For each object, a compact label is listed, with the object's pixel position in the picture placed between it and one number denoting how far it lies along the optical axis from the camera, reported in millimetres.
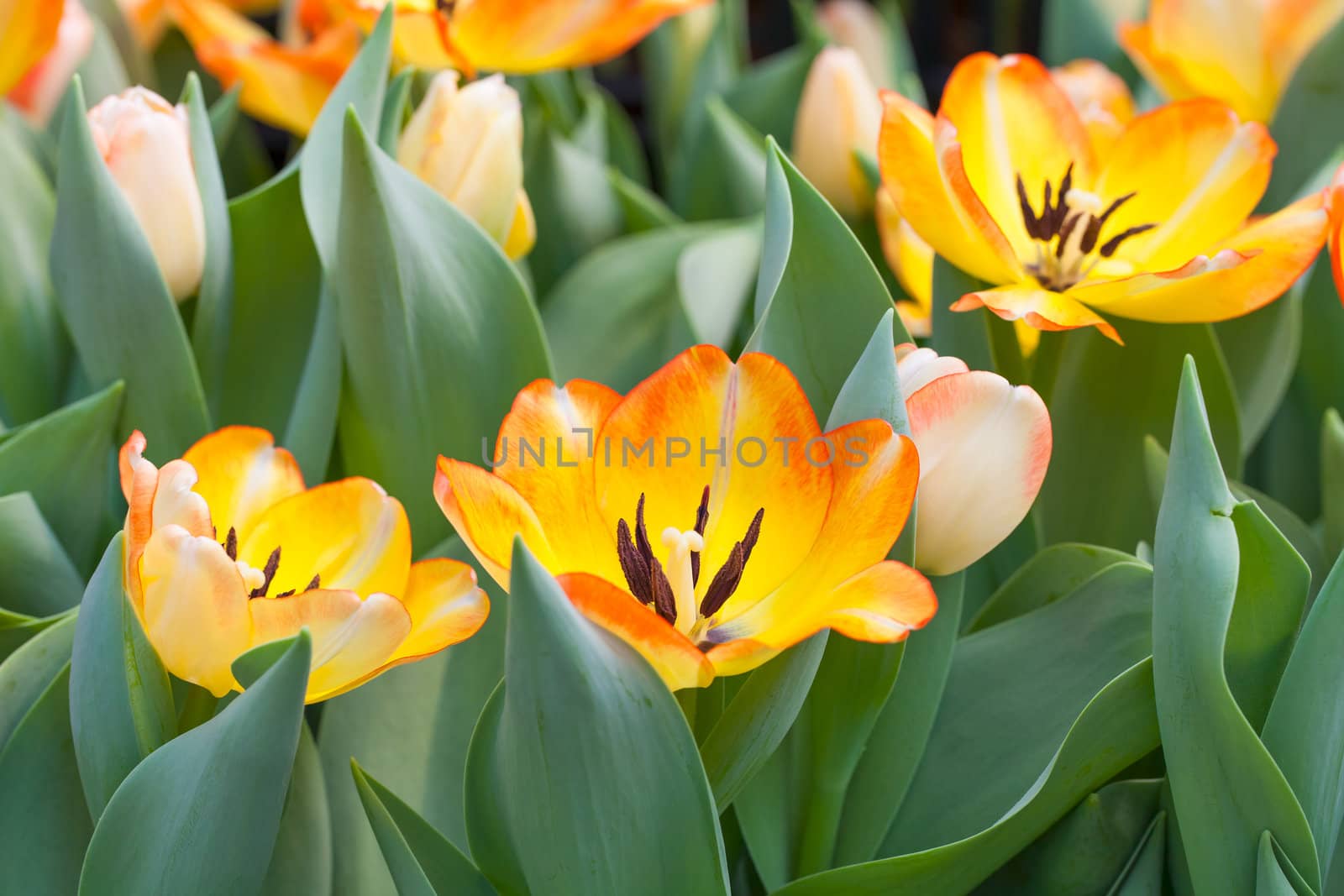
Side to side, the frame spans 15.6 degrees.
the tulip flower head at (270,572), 996
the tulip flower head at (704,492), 986
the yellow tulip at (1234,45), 1163
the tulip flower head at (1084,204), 1045
